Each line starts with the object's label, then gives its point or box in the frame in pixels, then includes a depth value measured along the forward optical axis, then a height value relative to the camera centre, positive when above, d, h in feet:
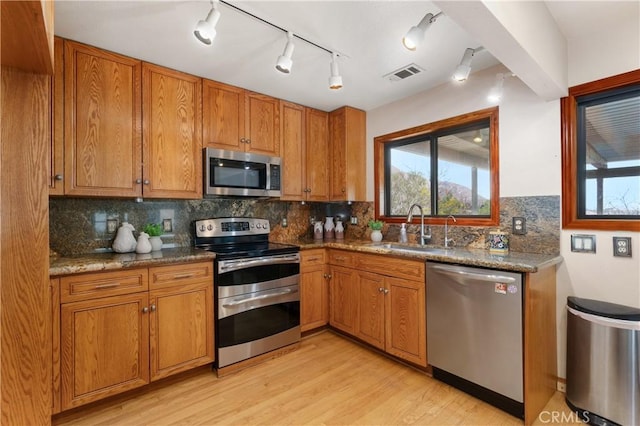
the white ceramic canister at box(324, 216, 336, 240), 11.89 -0.62
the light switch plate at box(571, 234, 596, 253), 6.28 -0.67
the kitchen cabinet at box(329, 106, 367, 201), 10.85 +2.22
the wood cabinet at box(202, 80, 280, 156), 8.46 +2.87
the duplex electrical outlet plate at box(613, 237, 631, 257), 5.86 -0.69
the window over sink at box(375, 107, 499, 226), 8.21 +1.37
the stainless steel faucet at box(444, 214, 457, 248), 8.79 -0.69
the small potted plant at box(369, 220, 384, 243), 10.30 -0.60
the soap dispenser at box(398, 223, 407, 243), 9.80 -0.69
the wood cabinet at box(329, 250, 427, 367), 7.40 -2.48
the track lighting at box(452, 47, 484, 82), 5.90 +2.85
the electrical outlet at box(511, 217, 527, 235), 7.23 -0.33
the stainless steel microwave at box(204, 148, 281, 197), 8.27 +1.20
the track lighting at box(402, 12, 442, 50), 4.85 +2.92
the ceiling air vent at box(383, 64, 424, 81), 7.70 +3.79
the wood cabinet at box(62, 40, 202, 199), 6.55 +2.11
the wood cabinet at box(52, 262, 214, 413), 5.76 -2.45
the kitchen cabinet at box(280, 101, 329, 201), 10.13 +2.17
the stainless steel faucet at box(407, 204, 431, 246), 9.25 -0.59
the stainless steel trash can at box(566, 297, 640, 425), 5.23 -2.79
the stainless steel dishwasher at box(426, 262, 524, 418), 5.78 -2.52
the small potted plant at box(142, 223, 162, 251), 7.90 -0.54
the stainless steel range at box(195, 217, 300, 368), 7.48 -2.10
